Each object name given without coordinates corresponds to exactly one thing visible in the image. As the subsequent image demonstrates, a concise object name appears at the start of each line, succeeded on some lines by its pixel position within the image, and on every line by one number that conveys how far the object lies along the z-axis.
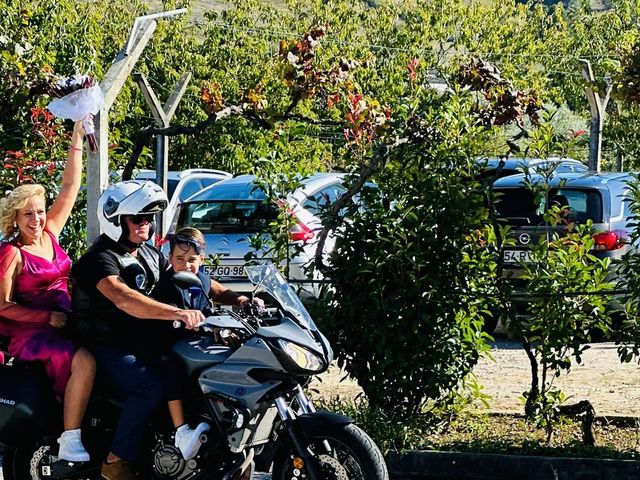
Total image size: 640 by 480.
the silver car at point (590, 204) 24.22
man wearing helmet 12.50
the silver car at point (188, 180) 37.65
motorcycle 11.88
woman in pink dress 12.82
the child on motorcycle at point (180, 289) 12.73
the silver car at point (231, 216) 25.23
